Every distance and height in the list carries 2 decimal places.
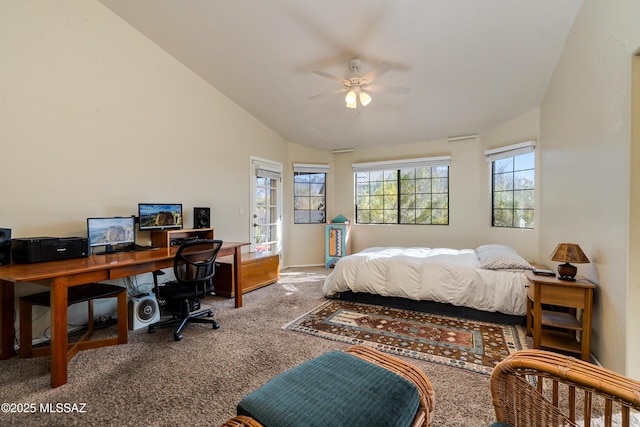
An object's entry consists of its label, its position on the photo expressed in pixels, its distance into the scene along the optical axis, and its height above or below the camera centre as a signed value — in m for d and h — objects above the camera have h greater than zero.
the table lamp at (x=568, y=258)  2.17 -0.36
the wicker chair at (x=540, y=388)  0.82 -0.56
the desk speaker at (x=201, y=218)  3.73 -0.09
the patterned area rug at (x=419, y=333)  2.24 -1.11
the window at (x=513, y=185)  3.95 +0.39
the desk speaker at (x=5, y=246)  2.15 -0.26
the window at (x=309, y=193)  5.87 +0.37
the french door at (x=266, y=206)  4.88 +0.09
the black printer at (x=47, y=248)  2.15 -0.29
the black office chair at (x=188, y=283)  2.60 -0.68
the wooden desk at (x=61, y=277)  1.87 -0.47
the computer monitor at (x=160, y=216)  3.09 -0.05
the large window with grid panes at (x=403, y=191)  5.21 +0.38
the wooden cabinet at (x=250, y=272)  3.82 -0.86
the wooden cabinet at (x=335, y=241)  5.57 -0.59
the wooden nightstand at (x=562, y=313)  2.10 -0.78
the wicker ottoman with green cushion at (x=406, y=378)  0.97 -0.74
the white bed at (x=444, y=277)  2.82 -0.72
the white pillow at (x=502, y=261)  2.89 -0.51
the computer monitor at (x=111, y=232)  2.64 -0.20
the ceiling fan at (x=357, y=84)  2.88 +1.33
